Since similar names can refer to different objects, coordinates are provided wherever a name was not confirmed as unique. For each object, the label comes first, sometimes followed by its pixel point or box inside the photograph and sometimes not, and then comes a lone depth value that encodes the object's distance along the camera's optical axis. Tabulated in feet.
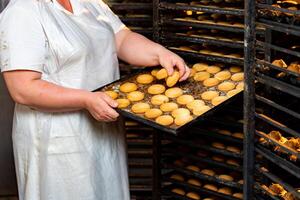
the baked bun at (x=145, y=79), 10.40
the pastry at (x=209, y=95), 9.60
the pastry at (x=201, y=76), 10.20
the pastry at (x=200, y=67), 10.57
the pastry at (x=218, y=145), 10.89
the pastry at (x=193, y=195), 11.41
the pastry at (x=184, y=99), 9.69
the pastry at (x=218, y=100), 9.36
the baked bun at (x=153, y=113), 9.40
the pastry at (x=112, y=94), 9.95
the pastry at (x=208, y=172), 11.02
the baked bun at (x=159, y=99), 9.82
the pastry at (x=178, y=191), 11.69
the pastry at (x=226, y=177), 10.81
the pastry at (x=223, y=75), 10.08
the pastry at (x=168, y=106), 9.60
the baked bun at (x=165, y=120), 9.13
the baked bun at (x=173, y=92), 9.93
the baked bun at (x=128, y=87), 10.14
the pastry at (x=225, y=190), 10.93
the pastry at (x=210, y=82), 9.95
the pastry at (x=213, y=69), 10.36
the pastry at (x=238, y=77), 9.96
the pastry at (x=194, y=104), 9.45
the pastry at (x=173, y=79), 10.04
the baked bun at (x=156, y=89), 10.06
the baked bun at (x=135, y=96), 9.87
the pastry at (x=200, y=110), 9.21
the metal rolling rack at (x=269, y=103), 8.82
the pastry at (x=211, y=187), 11.07
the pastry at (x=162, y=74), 10.20
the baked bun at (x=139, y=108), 9.52
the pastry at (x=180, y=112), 9.31
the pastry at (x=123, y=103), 9.73
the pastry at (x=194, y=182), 11.34
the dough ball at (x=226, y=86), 9.75
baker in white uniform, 9.59
